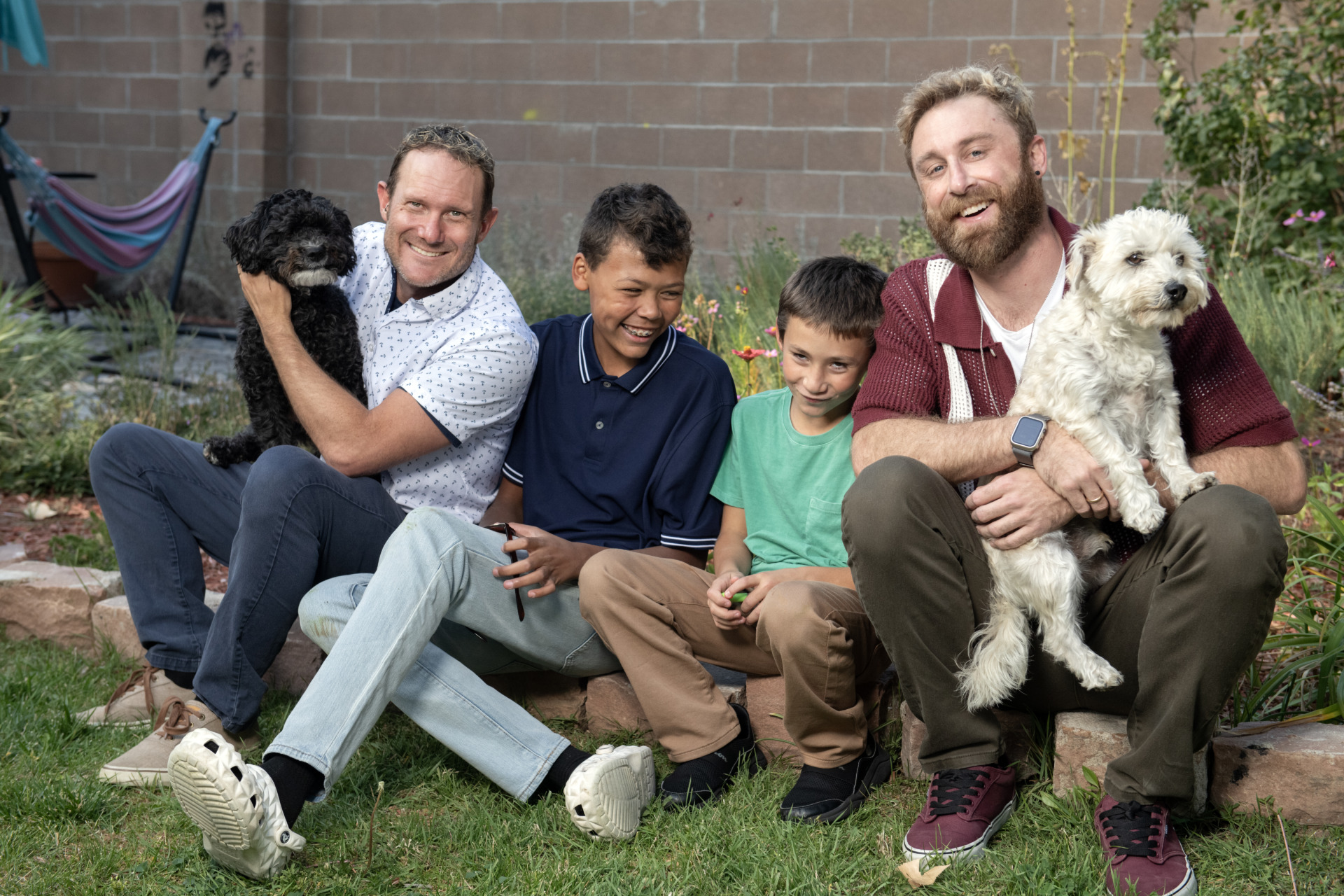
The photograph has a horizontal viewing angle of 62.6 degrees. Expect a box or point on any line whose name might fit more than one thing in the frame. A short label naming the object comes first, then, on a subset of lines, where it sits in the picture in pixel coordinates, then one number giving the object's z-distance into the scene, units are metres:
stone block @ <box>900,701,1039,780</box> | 2.52
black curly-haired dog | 2.85
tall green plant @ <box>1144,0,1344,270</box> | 4.85
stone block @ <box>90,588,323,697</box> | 3.15
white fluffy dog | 2.14
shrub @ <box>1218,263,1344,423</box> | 4.20
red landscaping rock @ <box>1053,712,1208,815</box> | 2.30
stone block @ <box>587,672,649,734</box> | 2.83
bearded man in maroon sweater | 2.03
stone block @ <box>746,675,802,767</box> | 2.70
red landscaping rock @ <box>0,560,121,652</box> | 3.52
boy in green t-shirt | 2.40
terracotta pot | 8.28
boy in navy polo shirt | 2.25
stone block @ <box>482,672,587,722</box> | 2.94
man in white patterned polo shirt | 2.58
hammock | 6.71
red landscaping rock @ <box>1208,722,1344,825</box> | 2.25
